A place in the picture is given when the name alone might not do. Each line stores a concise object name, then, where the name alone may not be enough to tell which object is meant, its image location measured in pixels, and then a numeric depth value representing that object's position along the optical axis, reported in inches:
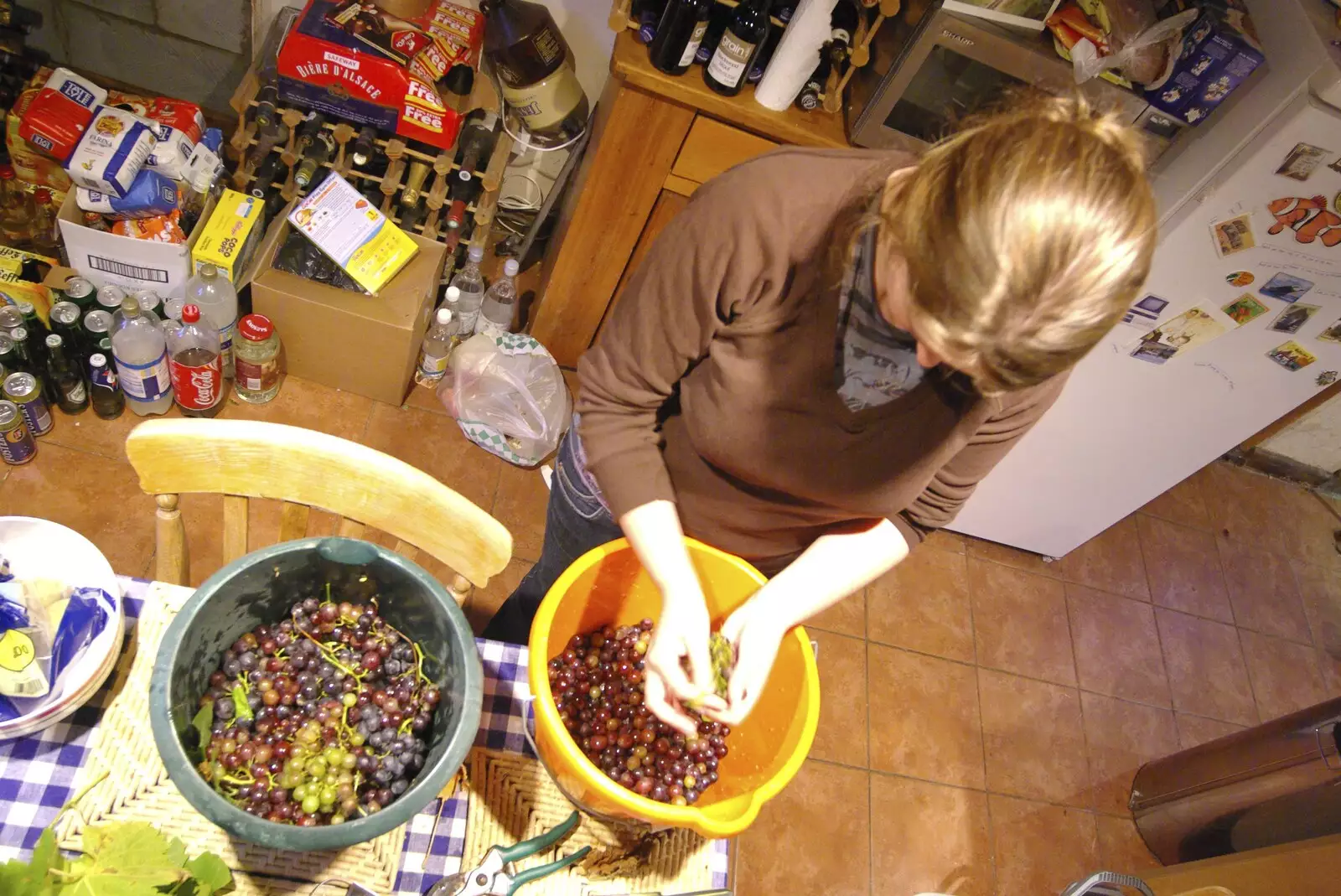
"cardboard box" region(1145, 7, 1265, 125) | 59.4
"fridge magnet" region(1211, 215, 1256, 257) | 63.5
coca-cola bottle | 76.6
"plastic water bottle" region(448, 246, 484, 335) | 89.9
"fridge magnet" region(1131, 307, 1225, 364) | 70.7
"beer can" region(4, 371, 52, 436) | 71.2
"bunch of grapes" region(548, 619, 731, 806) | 34.5
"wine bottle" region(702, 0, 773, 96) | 66.2
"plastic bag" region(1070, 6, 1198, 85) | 60.5
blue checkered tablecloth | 31.6
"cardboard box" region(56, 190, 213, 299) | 74.5
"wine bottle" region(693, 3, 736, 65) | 68.0
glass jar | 77.9
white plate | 32.9
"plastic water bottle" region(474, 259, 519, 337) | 90.1
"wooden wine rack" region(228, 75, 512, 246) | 81.2
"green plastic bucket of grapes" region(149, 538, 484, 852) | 25.9
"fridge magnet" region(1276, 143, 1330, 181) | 58.5
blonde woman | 25.3
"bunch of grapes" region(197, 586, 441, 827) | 28.3
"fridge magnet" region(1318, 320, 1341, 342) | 70.0
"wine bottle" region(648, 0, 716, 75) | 66.2
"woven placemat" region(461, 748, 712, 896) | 35.9
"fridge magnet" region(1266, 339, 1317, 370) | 72.4
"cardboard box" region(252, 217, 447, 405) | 79.2
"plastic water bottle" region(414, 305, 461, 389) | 87.4
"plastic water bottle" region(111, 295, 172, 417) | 74.2
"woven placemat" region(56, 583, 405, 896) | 32.3
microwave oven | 62.7
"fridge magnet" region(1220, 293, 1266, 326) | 68.7
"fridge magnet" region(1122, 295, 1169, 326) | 69.6
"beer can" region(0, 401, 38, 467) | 70.8
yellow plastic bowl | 30.4
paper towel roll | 65.5
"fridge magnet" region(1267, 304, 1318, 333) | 68.9
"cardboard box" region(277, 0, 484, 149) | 75.3
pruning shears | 33.5
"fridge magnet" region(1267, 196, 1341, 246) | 61.2
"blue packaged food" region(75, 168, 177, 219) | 75.0
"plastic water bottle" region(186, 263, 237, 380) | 77.2
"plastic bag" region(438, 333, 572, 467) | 85.9
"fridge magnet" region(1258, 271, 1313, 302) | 66.4
